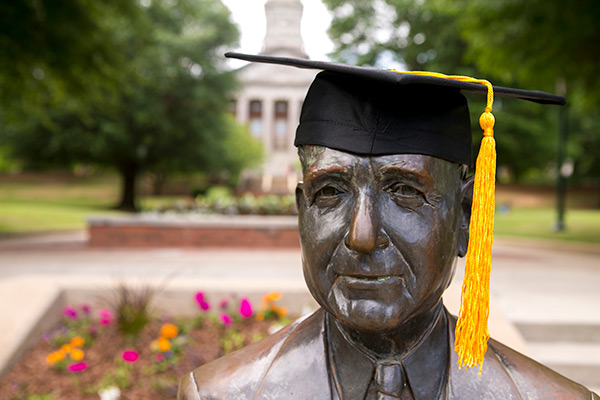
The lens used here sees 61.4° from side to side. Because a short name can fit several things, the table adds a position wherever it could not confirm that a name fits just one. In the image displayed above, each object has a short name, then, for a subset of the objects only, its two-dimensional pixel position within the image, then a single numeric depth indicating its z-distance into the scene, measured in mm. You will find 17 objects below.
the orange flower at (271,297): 3848
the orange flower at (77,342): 3545
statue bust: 1230
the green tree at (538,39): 8945
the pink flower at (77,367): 3276
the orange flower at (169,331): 3457
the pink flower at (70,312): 3992
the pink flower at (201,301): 3600
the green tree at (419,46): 22750
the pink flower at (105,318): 3775
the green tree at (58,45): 9500
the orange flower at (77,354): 3357
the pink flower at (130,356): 3139
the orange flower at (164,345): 3387
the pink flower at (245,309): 3598
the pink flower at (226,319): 3635
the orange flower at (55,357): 3373
